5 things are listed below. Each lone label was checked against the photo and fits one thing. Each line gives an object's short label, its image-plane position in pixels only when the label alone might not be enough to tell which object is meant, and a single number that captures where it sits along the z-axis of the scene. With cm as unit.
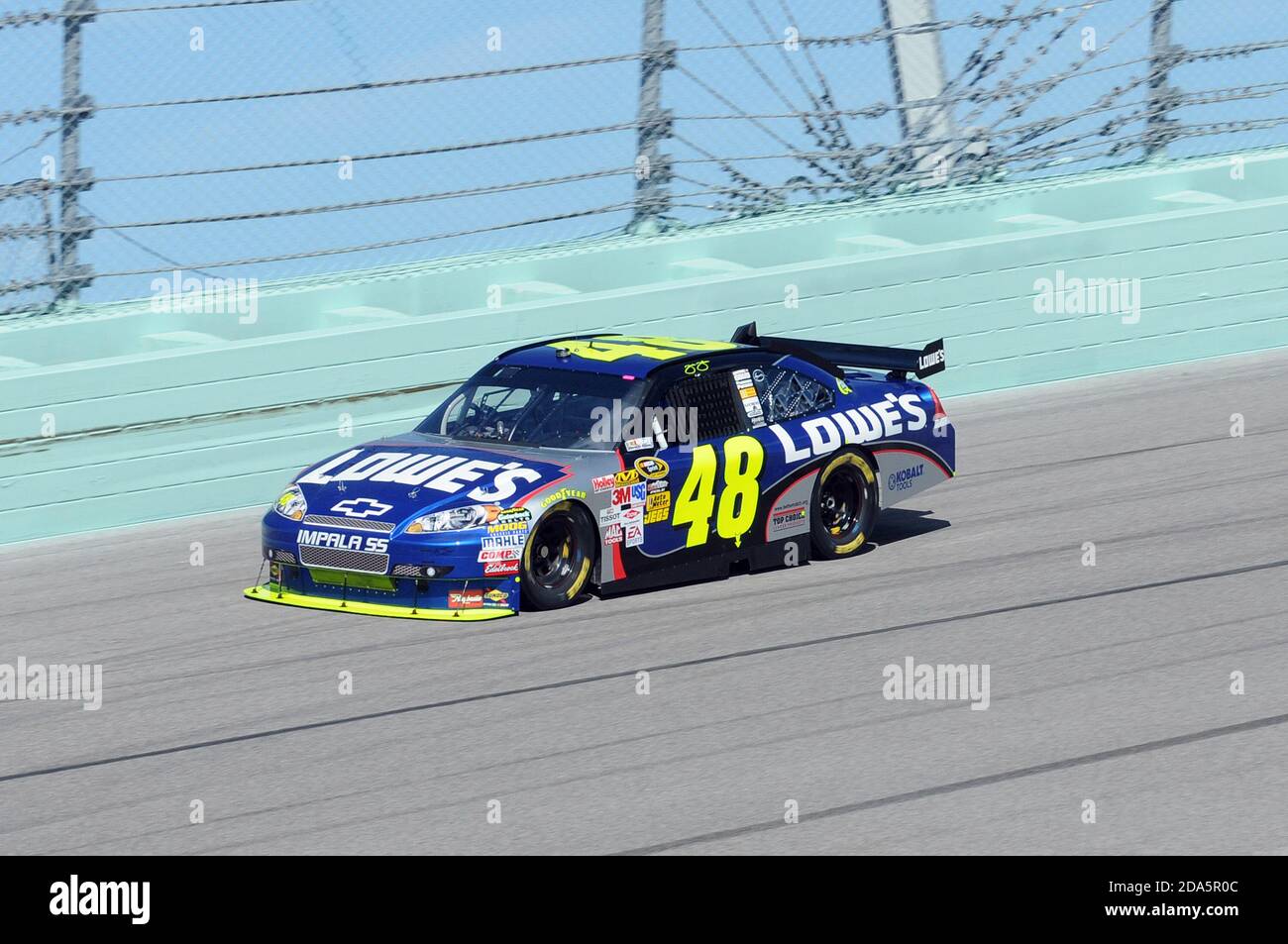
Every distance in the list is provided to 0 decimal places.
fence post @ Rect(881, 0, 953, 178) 1606
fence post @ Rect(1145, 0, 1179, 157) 1705
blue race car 938
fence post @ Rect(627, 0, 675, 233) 1480
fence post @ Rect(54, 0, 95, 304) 1268
